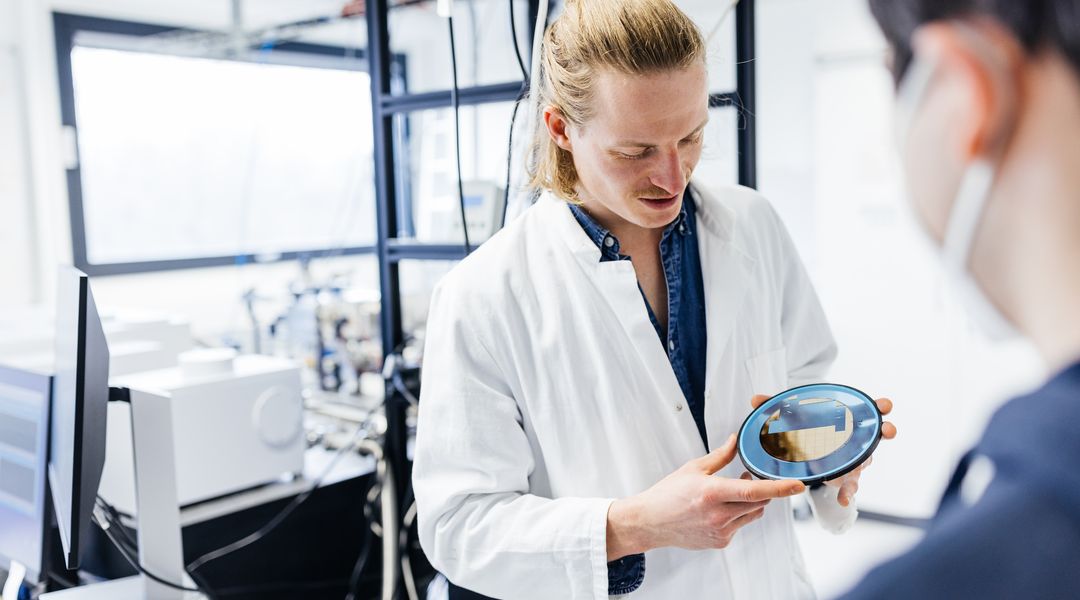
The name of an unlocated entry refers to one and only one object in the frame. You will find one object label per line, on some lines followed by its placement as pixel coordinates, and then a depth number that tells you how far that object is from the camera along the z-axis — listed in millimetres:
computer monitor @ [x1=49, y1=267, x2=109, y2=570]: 1021
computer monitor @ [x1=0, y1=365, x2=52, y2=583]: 1127
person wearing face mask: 336
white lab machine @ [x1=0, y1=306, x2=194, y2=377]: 1736
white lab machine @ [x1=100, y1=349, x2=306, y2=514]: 1600
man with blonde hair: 990
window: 3354
